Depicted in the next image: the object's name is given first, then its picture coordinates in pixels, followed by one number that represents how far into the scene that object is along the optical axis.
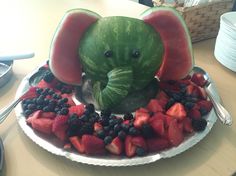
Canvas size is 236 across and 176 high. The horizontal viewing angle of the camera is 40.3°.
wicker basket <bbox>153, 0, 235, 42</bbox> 1.02
